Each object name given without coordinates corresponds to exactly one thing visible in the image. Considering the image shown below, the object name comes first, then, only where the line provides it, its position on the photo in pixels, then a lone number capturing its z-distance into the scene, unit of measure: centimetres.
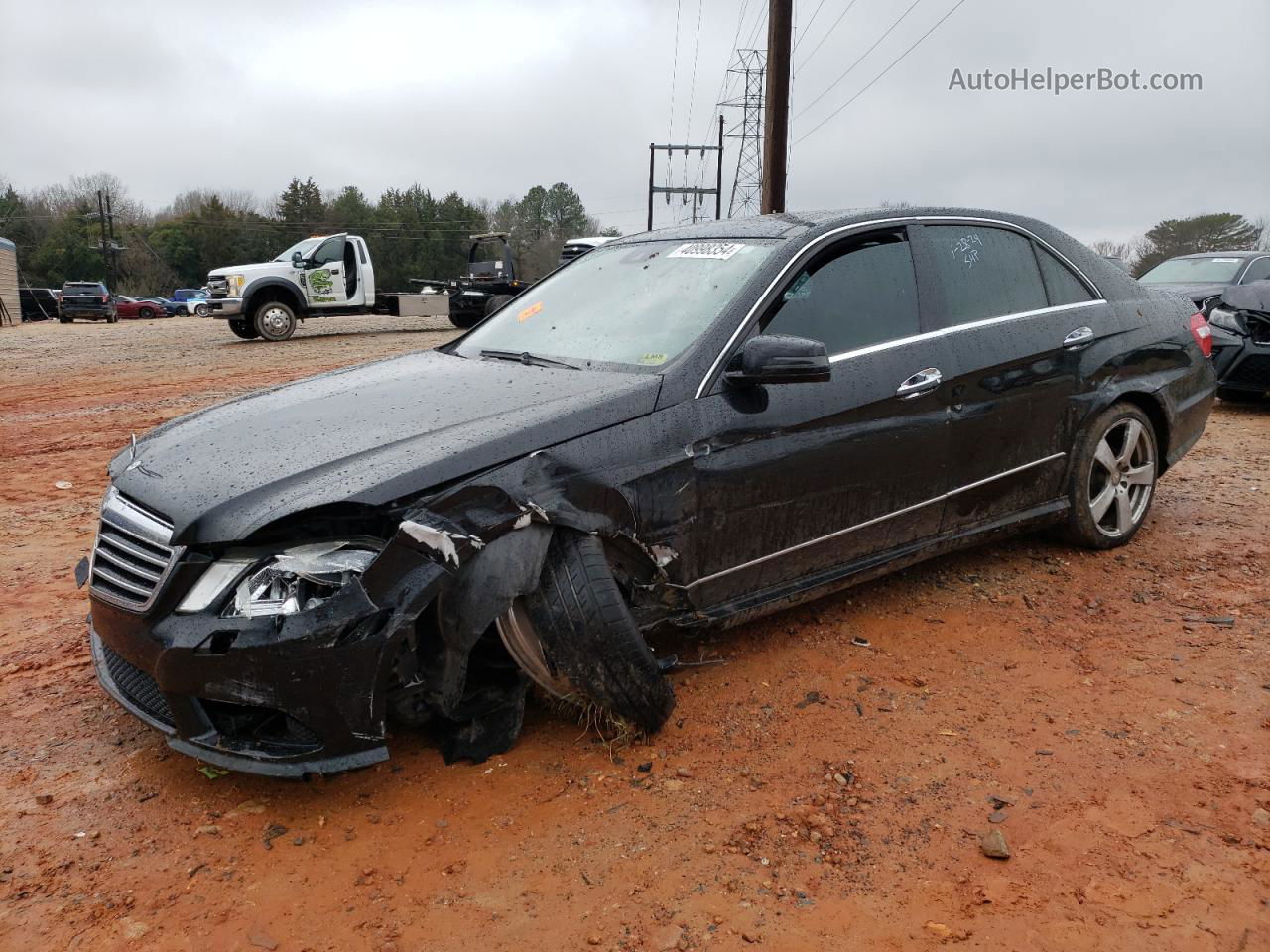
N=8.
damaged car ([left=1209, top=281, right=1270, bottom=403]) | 868
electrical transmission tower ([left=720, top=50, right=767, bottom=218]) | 4265
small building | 3584
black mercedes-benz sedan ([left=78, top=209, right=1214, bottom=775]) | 248
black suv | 3447
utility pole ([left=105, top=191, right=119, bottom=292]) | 6158
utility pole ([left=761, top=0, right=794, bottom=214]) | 1504
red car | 4341
